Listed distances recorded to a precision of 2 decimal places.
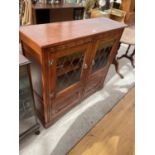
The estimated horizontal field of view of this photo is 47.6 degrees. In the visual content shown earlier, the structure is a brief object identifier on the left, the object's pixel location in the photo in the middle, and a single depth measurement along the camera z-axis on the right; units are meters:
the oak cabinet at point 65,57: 1.20
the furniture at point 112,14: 3.63
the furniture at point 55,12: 2.82
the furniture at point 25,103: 1.12
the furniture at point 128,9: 3.83
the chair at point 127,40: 2.25
